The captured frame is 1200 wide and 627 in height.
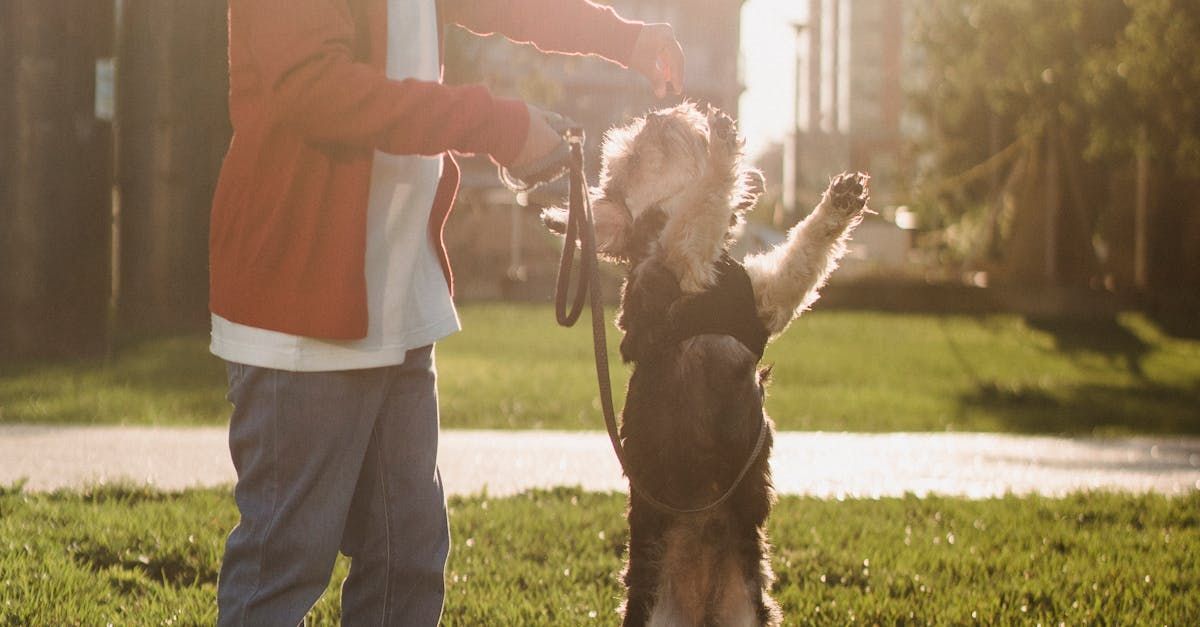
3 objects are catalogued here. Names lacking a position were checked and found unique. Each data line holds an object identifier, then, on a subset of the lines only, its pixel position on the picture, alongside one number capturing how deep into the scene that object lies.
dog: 3.05
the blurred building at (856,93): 46.34
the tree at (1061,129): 15.59
